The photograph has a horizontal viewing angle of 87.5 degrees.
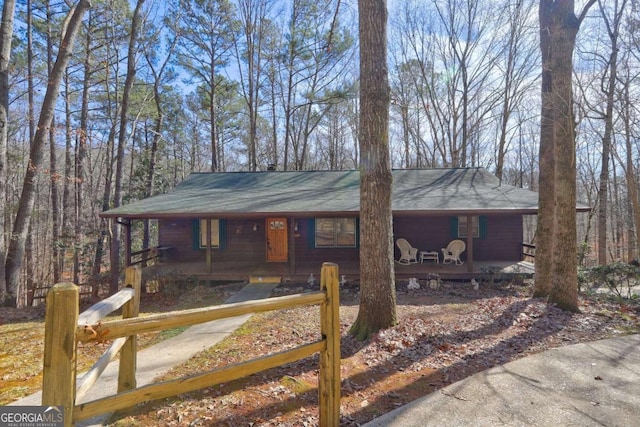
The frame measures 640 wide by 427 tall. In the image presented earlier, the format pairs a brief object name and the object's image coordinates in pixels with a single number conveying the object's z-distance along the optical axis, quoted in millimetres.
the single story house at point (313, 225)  9297
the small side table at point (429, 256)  10570
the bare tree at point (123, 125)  10883
